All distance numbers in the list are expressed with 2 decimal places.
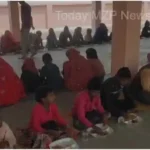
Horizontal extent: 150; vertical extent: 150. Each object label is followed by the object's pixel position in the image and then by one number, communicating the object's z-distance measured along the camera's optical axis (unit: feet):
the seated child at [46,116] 7.53
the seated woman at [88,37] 19.59
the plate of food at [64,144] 7.08
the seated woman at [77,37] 19.17
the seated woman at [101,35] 19.77
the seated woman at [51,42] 18.52
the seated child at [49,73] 11.35
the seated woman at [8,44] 18.03
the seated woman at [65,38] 18.74
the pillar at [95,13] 20.57
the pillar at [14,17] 19.48
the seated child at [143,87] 10.02
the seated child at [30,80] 11.05
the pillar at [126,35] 10.89
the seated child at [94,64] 11.62
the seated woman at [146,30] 20.83
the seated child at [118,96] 8.98
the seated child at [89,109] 8.16
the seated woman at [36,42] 17.46
